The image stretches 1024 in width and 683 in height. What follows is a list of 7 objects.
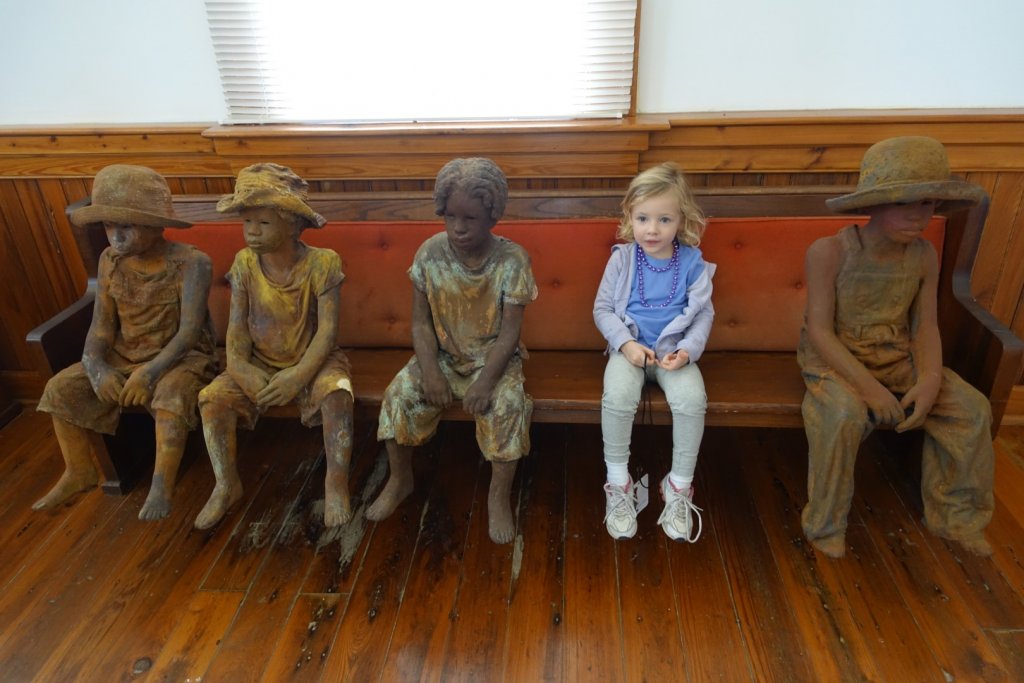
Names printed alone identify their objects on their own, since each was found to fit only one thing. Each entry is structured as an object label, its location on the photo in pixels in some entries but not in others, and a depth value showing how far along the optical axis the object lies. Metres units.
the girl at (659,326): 2.08
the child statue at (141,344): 2.16
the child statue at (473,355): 2.10
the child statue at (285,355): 2.16
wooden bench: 2.25
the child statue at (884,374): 1.96
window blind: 2.47
